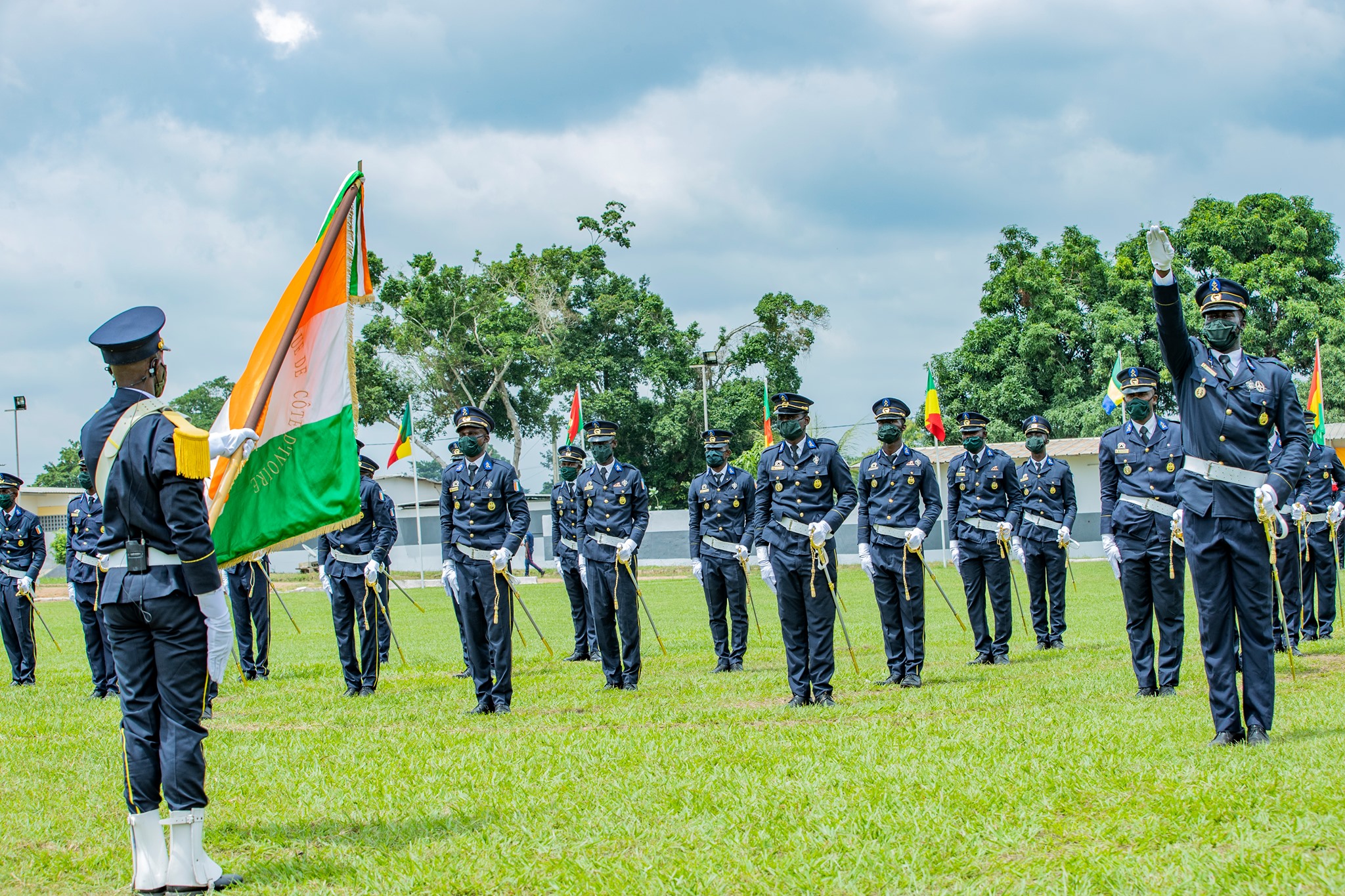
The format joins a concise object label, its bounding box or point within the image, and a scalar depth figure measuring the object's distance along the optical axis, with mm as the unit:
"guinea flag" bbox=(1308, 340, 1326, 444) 16609
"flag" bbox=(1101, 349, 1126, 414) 18188
